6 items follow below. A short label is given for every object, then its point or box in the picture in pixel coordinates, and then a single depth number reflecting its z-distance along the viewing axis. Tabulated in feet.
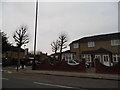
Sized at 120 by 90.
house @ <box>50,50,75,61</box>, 75.70
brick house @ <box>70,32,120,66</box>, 62.46
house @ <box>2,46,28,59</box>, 94.12
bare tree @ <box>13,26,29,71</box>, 70.39
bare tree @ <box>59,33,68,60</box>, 91.68
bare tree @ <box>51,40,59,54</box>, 96.40
